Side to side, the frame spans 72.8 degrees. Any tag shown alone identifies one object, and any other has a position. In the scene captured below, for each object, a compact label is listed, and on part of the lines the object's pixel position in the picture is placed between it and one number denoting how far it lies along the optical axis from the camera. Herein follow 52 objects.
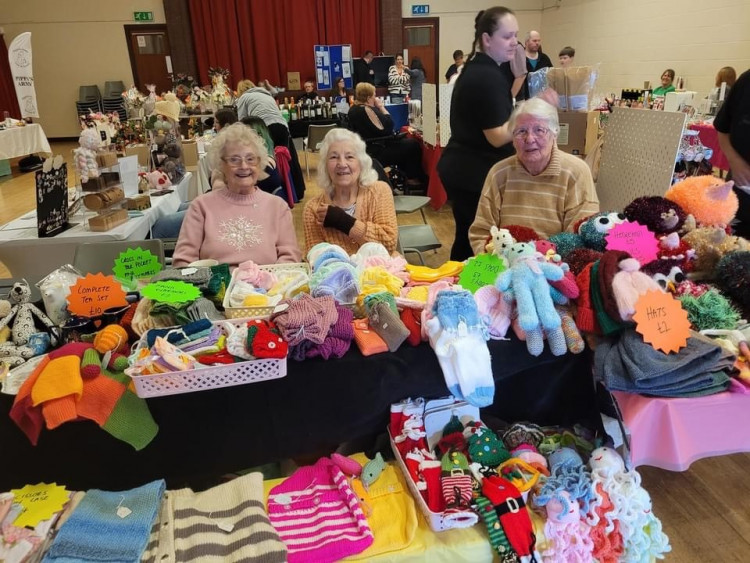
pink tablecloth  1.37
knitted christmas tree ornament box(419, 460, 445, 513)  1.33
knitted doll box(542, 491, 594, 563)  1.28
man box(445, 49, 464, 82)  9.44
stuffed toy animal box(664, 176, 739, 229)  1.74
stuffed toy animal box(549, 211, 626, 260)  1.68
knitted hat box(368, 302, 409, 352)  1.42
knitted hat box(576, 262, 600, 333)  1.44
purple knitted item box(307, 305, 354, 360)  1.39
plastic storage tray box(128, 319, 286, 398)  1.27
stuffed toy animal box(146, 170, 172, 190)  3.76
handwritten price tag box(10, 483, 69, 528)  1.23
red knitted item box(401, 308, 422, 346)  1.46
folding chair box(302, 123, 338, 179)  6.93
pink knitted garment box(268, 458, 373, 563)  1.27
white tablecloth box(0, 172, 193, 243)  2.63
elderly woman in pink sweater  2.29
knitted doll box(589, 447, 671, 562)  1.31
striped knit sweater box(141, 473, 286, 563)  1.21
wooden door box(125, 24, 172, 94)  11.95
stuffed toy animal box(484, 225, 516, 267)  1.62
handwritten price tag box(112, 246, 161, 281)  1.83
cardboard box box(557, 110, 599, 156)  3.50
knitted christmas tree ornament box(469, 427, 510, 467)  1.42
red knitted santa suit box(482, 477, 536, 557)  1.28
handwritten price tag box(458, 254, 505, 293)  1.60
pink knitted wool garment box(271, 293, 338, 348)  1.36
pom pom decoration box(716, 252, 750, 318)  1.47
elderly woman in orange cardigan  2.34
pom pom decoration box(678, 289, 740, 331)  1.44
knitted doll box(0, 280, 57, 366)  1.41
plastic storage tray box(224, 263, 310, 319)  1.50
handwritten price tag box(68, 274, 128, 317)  1.53
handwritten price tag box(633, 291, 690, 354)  1.33
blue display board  11.10
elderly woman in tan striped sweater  2.06
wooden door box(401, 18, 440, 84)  12.45
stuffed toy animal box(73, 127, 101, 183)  2.71
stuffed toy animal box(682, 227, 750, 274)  1.60
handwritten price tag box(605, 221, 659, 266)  1.60
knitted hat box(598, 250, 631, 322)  1.38
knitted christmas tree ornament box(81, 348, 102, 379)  1.30
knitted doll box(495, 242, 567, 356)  1.39
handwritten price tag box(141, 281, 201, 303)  1.46
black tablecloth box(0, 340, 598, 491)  1.39
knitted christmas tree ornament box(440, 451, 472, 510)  1.31
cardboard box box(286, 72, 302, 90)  11.68
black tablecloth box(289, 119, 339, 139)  8.33
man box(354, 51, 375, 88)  10.73
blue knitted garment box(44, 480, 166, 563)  1.15
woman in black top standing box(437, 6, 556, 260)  2.43
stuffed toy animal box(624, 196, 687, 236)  1.67
